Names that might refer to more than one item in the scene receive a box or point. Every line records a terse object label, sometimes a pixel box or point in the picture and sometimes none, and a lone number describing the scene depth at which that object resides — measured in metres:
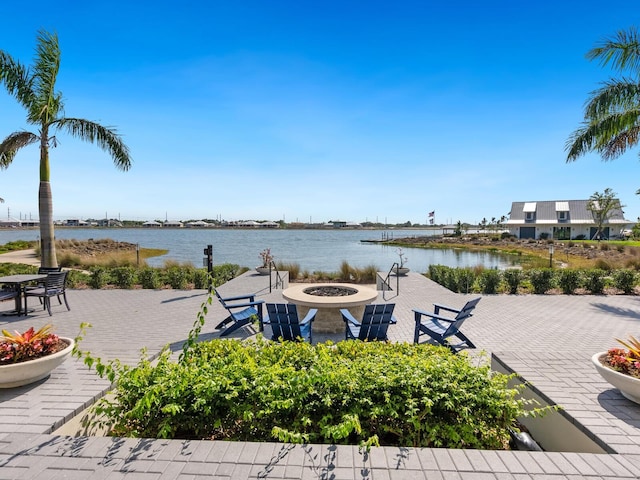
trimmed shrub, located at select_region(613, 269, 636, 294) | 10.61
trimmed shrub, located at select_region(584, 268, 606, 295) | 10.67
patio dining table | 7.06
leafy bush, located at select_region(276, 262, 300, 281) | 15.09
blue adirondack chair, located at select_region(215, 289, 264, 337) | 6.39
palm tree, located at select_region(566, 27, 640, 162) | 10.09
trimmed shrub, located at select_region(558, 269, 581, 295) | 10.79
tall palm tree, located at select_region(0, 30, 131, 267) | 10.15
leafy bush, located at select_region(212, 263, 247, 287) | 12.76
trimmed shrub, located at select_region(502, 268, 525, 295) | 10.98
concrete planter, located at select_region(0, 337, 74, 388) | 3.24
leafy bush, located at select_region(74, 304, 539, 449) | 2.59
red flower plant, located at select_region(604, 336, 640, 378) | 3.09
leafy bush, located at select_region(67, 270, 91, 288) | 11.57
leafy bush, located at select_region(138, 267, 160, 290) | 11.51
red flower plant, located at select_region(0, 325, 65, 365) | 3.34
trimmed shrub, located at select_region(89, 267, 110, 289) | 11.41
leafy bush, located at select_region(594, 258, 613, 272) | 13.36
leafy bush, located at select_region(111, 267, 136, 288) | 11.59
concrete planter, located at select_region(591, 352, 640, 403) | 2.96
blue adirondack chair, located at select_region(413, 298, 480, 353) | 5.49
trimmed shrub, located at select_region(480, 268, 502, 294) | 10.92
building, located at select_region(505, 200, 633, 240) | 42.53
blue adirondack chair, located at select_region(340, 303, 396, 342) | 5.46
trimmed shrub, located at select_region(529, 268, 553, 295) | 10.87
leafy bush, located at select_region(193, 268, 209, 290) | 11.64
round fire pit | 6.49
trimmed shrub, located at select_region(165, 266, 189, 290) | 11.52
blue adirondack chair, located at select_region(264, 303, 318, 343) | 5.50
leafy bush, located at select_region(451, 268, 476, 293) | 11.23
